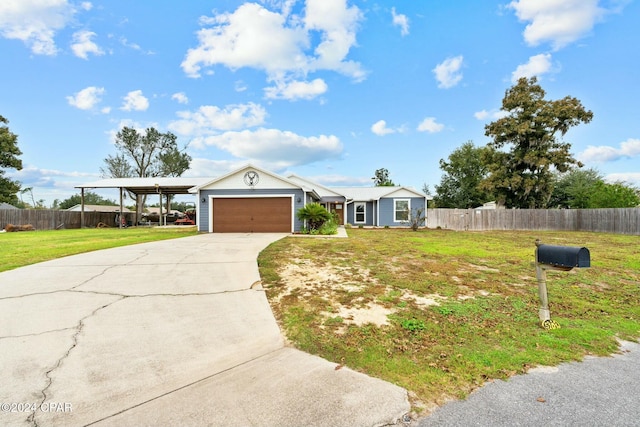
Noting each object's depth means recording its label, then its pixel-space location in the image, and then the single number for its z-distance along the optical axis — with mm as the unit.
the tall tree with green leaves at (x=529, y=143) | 22469
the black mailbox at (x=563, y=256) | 3203
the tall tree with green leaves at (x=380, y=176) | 53147
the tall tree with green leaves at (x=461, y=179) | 36969
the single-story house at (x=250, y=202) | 16453
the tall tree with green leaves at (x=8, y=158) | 25078
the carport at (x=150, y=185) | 22500
